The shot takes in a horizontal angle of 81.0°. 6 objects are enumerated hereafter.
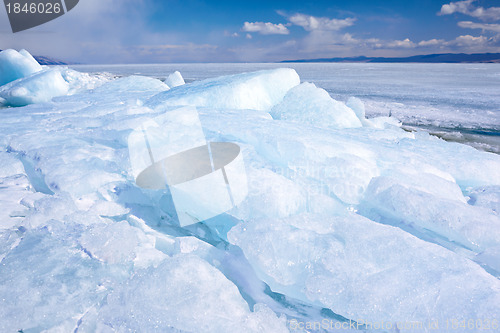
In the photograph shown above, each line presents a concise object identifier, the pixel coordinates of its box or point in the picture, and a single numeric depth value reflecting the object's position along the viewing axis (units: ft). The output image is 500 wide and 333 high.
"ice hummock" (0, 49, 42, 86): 30.01
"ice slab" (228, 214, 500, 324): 4.01
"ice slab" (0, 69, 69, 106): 24.11
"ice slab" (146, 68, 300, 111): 15.40
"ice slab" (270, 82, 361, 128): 14.26
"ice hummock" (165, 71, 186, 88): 29.37
